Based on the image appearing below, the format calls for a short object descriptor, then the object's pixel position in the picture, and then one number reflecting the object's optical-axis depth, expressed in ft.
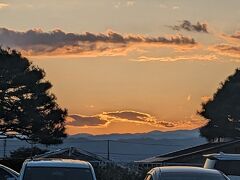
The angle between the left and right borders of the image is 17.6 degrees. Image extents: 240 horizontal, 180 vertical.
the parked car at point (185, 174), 47.11
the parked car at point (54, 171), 52.34
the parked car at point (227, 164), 73.26
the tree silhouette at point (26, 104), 168.86
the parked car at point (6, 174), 78.05
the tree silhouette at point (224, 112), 205.26
